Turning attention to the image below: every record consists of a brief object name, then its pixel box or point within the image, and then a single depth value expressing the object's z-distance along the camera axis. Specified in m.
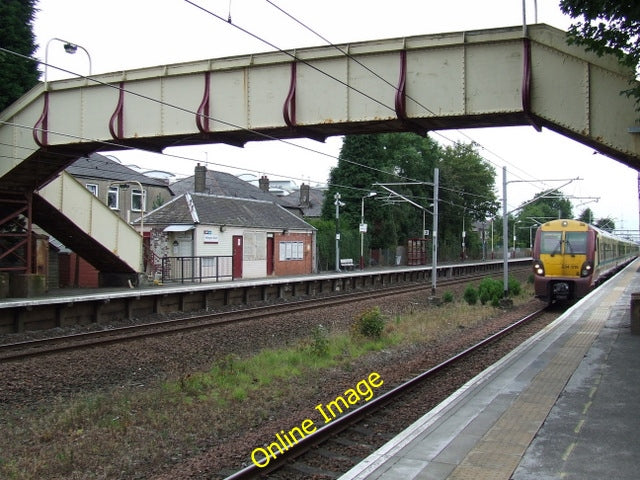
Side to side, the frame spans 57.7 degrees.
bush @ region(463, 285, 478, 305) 22.98
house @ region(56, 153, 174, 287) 36.53
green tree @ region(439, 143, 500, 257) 63.31
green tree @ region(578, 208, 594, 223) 112.90
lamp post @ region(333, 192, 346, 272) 38.41
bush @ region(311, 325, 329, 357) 11.65
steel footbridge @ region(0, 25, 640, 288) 10.69
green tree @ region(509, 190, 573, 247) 103.12
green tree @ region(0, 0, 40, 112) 22.27
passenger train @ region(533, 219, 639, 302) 19.58
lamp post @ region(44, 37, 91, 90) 14.60
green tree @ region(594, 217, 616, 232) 99.51
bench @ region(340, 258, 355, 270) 41.03
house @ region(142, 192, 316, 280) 29.39
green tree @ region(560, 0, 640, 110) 7.59
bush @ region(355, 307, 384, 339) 13.63
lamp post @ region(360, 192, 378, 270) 41.56
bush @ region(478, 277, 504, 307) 22.74
